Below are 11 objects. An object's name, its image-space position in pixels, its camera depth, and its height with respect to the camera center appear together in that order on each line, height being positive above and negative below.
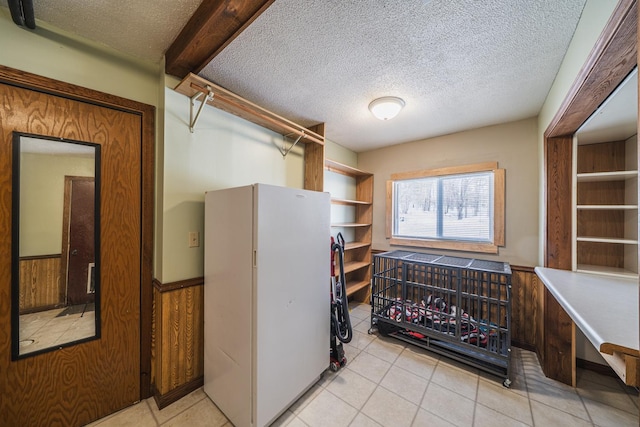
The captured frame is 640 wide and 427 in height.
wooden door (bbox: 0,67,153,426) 1.26 -0.36
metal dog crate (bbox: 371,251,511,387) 1.98 -1.03
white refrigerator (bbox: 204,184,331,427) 1.38 -0.58
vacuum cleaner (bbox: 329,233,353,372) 2.03 -0.97
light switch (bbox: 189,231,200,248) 1.77 -0.20
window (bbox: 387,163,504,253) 2.63 +0.10
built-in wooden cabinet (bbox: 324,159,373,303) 3.31 -0.07
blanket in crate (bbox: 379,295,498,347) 2.10 -1.07
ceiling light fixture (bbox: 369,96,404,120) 1.97 +0.97
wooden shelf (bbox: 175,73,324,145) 1.63 +0.91
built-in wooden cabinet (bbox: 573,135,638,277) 1.81 +0.08
